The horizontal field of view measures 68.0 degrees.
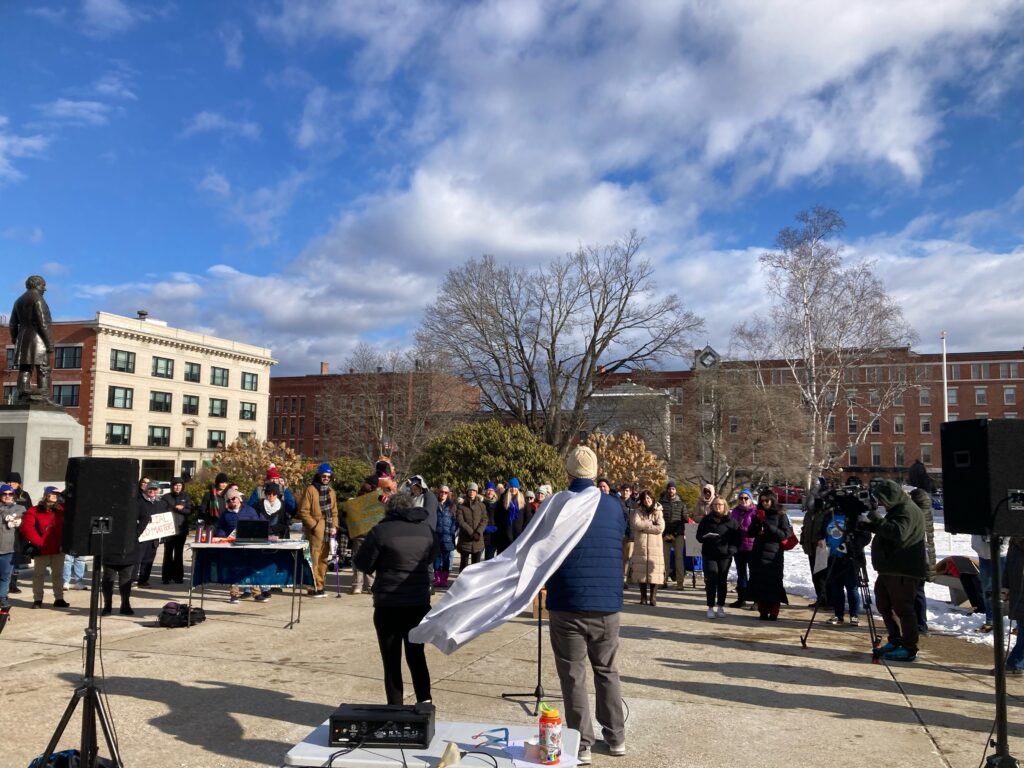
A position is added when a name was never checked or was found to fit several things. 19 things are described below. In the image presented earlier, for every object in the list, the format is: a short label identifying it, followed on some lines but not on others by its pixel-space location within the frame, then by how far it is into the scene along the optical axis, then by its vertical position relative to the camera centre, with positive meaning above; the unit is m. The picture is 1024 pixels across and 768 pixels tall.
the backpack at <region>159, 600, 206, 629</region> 9.36 -1.96
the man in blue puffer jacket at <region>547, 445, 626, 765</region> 5.04 -1.02
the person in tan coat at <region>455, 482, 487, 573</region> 14.01 -1.06
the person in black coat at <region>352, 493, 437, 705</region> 5.57 -0.94
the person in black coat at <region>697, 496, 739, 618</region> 11.29 -1.16
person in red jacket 10.42 -1.17
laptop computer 10.30 -0.94
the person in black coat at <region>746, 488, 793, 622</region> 10.98 -1.31
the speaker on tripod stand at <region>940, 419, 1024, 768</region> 4.79 -0.06
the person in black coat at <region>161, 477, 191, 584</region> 12.75 -1.31
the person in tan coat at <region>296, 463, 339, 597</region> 11.57 -0.88
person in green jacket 7.97 -0.86
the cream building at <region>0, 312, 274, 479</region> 60.12 +5.94
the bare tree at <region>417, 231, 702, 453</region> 38.28 +6.13
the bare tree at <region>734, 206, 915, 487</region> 32.06 +6.39
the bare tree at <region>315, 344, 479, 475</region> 56.16 +4.64
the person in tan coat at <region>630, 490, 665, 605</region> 12.04 -1.21
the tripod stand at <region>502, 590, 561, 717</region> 6.59 -1.99
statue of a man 15.11 +2.42
